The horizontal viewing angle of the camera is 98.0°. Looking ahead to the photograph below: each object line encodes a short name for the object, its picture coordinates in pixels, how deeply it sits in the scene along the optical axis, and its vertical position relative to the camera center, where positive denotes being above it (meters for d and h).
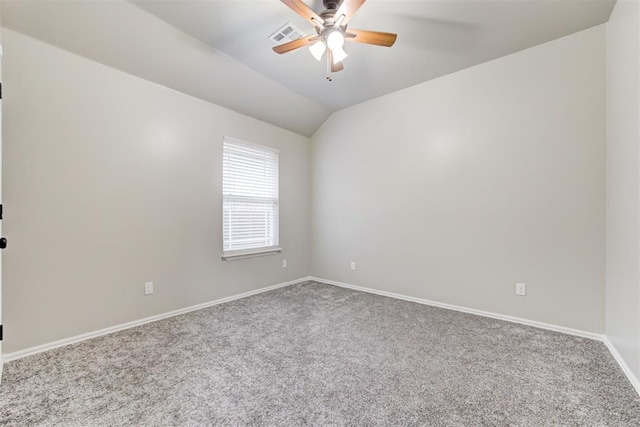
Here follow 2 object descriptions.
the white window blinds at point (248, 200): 3.51 +0.18
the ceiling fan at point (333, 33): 1.81 +1.32
